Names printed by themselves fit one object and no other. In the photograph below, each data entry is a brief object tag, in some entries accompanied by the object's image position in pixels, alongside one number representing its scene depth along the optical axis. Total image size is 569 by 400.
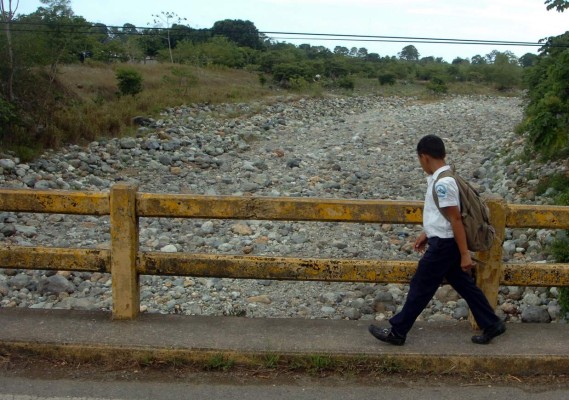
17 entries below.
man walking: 4.36
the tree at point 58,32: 19.62
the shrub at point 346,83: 45.44
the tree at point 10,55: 18.12
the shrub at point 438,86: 50.25
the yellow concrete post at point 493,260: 4.78
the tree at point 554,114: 11.60
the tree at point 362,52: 91.11
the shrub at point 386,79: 54.71
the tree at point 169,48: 43.03
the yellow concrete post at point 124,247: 4.84
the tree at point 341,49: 84.43
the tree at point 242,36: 62.75
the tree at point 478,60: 79.22
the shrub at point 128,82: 27.44
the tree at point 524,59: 61.34
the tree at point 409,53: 102.45
